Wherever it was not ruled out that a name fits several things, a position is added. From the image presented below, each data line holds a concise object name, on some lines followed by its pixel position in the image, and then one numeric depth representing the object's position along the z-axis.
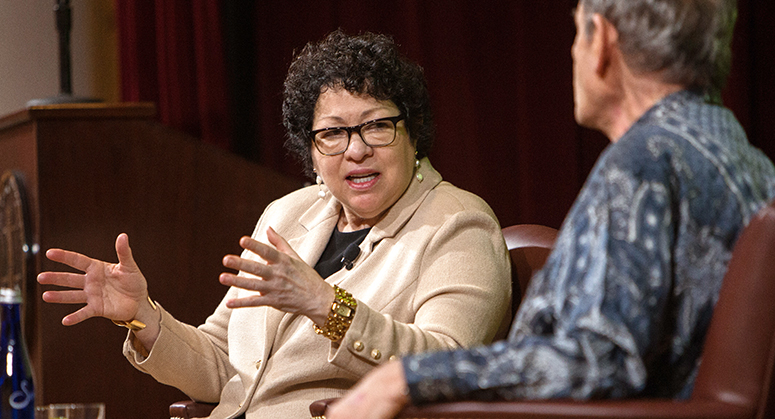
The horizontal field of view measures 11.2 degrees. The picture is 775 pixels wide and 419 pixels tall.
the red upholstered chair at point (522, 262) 5.13
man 4.52
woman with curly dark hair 4.96
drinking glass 4.73
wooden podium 5.46
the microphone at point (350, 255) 5.09
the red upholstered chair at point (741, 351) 4.52
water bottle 4.72
